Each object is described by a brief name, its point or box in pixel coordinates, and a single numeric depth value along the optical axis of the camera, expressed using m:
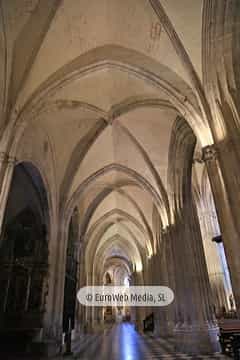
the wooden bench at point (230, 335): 4.71
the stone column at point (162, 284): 11.01
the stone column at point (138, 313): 19.53
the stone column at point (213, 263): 12.88
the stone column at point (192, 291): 7.37
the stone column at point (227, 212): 4.77
